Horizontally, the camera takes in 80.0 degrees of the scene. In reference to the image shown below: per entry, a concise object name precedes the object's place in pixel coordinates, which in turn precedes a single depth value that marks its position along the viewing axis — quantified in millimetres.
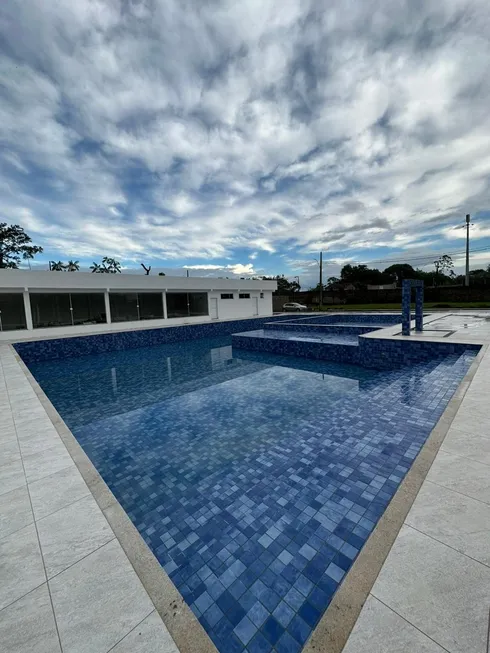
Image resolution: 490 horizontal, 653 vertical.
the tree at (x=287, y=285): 54694
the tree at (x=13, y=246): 28375
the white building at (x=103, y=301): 13133
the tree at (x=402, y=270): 55281
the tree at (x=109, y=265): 47828
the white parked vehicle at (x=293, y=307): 30339
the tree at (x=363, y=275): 50053
